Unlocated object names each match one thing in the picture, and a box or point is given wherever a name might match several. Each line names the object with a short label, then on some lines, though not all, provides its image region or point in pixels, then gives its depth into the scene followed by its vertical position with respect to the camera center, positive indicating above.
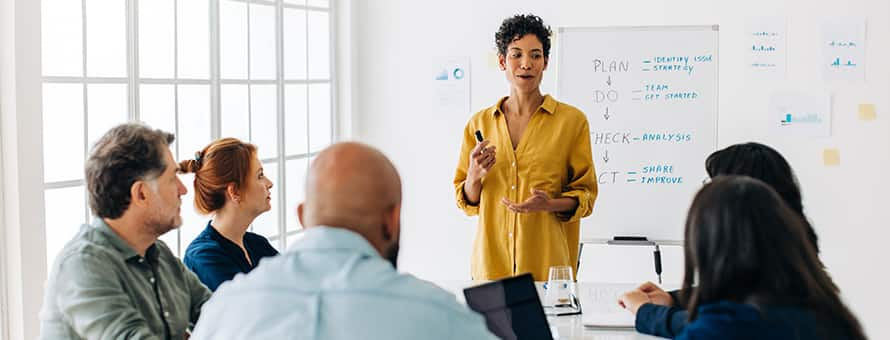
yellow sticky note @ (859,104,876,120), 5.05 -0.02
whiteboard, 5.09 -0.02
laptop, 2.44 -0.47
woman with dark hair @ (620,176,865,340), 1.81 -0.29
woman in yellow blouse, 3.73 -0.22
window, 3.48 +0.12
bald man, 1.52 -0.26
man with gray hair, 2.21 -0.32
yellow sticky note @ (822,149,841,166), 5.10 -0.24
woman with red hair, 2.95 -0.27
